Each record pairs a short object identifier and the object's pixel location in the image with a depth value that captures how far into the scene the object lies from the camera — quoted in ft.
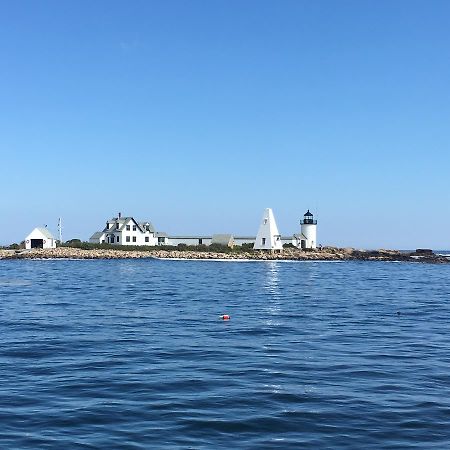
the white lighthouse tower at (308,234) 428.56
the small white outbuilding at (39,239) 396.78
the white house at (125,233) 414.21
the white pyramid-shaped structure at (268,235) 387.75
